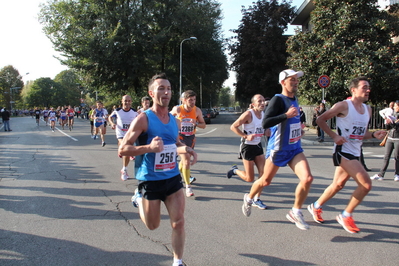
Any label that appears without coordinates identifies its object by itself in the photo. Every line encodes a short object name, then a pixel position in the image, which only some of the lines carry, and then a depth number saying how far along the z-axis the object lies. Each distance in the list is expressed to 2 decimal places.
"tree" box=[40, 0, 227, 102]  28.69
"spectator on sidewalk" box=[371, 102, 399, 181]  7.15
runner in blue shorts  4.07
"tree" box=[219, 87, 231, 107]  159.50
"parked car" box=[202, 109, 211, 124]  30.82
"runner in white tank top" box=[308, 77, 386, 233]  4.09
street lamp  33.28
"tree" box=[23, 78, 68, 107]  93.06
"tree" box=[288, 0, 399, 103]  17.95
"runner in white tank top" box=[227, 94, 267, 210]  5.63
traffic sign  15.67
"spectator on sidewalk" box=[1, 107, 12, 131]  24.05
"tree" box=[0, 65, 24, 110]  89.38
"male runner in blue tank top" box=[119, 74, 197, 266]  2.99
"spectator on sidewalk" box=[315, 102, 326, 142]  14.87
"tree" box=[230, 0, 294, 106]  32.72
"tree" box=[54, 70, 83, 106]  101.82
